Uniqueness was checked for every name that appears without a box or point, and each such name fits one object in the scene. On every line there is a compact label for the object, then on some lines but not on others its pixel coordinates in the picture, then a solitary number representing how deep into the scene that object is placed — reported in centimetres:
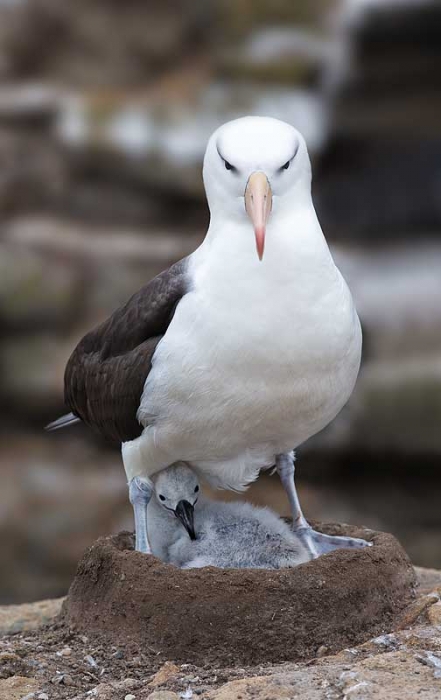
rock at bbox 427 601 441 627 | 878
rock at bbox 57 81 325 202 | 2194
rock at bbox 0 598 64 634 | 1062
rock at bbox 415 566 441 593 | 1016
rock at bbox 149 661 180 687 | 811
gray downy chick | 948
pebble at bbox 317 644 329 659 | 839
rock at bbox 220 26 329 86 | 2242
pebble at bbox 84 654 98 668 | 869
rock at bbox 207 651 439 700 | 732
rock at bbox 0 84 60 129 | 2292
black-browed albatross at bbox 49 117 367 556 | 845
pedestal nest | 845
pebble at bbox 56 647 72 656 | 895
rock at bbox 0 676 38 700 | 810
